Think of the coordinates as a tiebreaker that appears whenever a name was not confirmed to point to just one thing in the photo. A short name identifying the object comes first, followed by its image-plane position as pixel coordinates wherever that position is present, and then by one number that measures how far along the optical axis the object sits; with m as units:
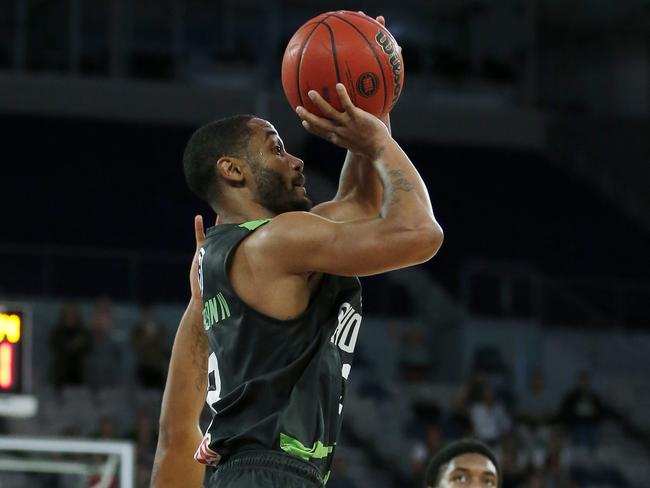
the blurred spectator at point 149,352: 16.12
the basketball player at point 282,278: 4.40
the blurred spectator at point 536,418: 16.41
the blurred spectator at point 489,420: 16.38
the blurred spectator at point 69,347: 15.76
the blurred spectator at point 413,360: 18.61
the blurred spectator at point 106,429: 14.14
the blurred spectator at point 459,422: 16.28
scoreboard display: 8.27
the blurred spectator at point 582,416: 17.47
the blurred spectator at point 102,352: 16.16
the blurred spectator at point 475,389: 16.75
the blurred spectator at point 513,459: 15.23
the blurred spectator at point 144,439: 13.60
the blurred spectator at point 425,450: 15.52
